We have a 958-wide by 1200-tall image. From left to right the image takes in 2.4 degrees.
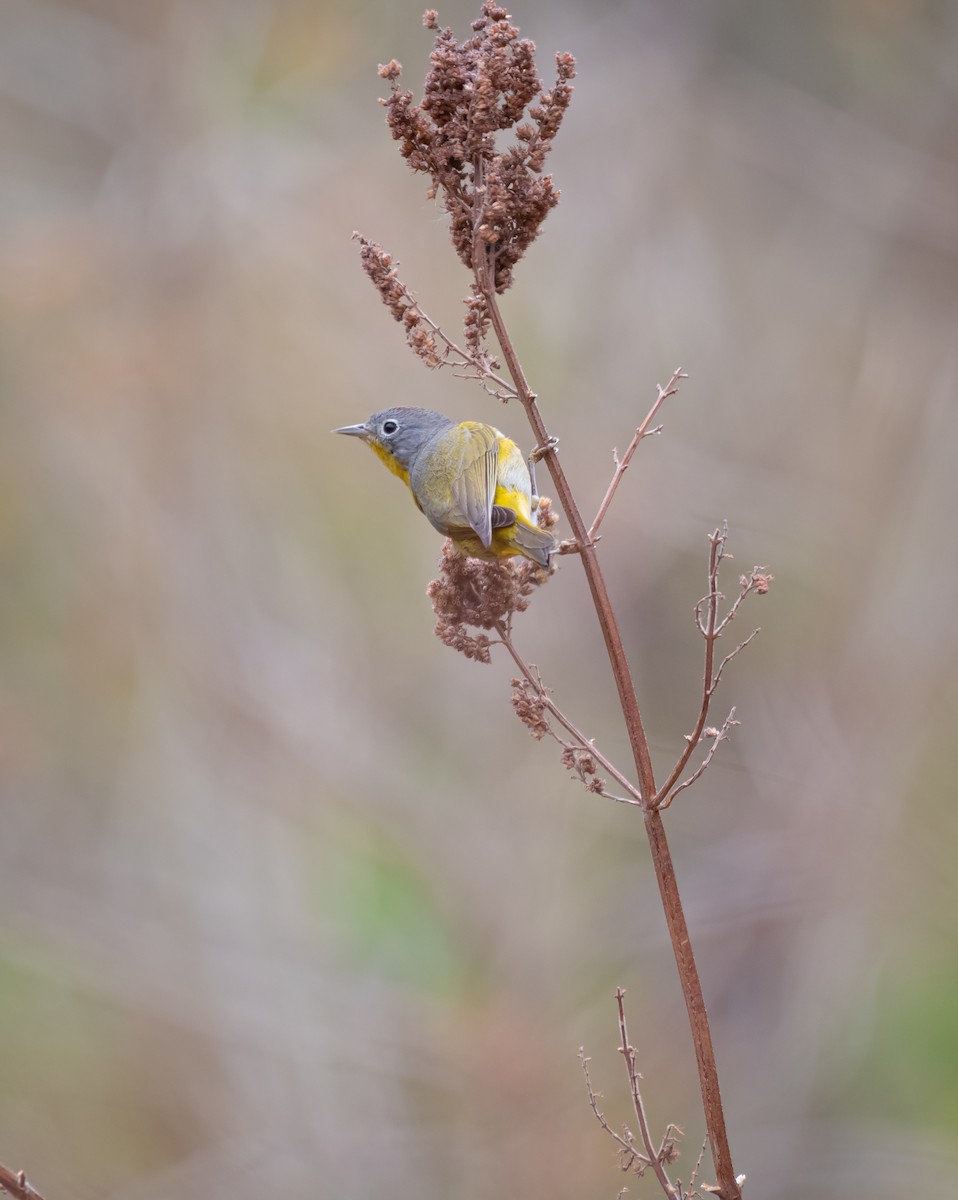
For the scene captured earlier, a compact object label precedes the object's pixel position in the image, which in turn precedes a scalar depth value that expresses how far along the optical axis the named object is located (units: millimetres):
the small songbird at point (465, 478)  6523
